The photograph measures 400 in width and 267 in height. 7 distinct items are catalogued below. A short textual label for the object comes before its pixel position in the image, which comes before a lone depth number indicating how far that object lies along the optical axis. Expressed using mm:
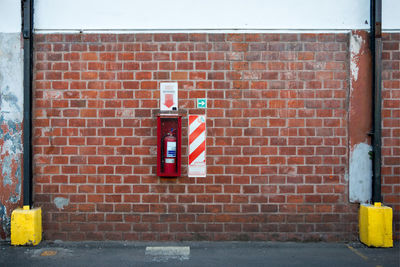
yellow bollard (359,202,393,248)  5301
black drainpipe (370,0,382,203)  5414
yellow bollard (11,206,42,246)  5325
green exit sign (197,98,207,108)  5570
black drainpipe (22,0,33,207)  5434
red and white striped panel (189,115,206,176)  5562
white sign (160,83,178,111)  5562
